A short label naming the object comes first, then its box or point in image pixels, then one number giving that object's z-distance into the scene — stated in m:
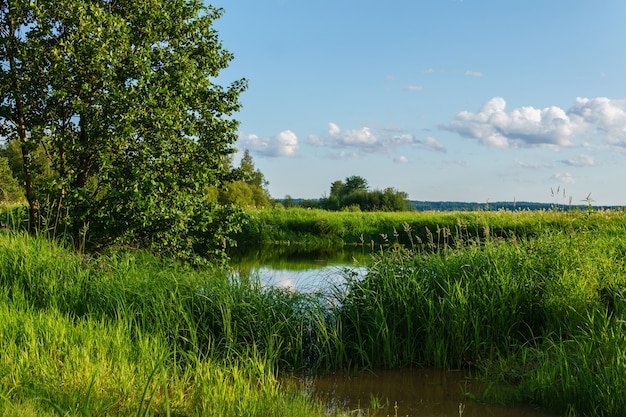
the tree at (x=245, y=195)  34.19
